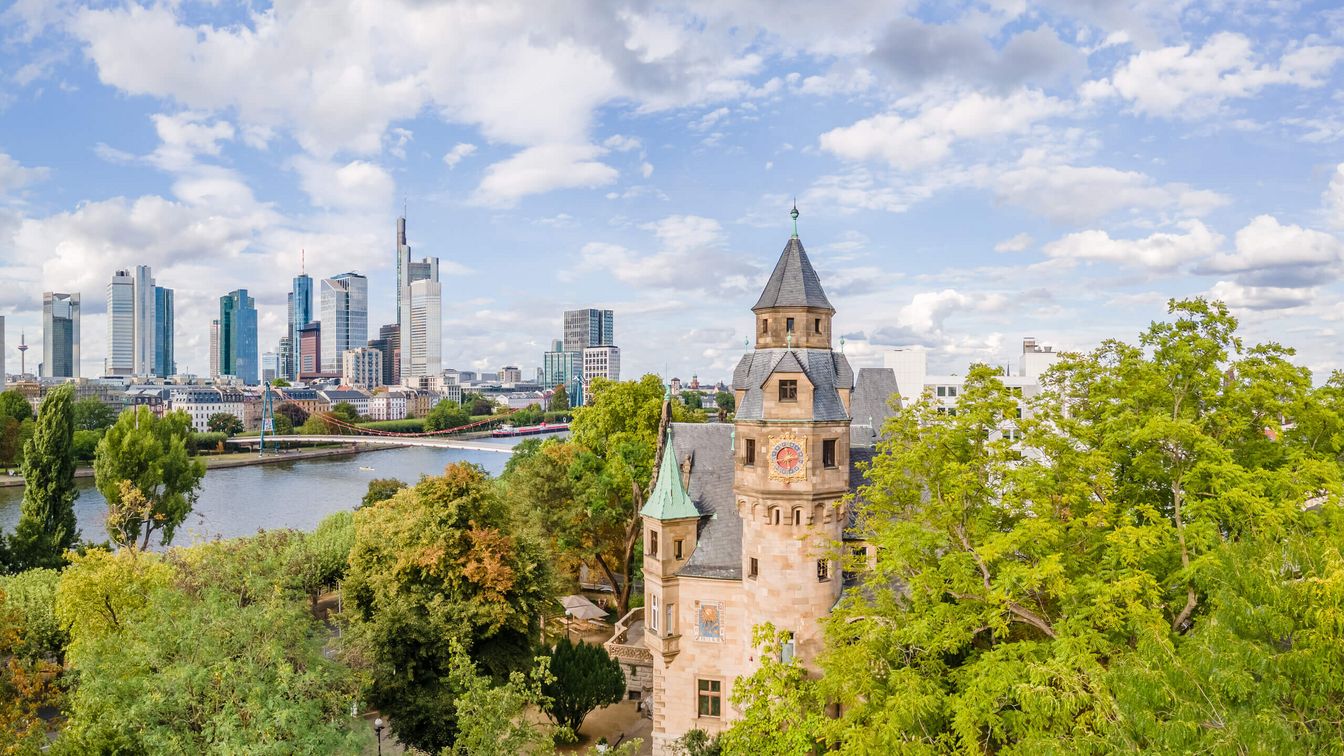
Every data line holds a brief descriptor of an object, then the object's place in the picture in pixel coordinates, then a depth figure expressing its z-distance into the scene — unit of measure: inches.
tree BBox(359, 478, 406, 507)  2654.8
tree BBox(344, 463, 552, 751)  1124.5
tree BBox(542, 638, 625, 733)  1261.1
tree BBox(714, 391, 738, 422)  6688.0
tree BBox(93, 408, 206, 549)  2380.7
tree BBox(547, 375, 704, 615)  1811.0
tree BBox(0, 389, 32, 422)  4705.7
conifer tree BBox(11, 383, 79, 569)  1895.9
